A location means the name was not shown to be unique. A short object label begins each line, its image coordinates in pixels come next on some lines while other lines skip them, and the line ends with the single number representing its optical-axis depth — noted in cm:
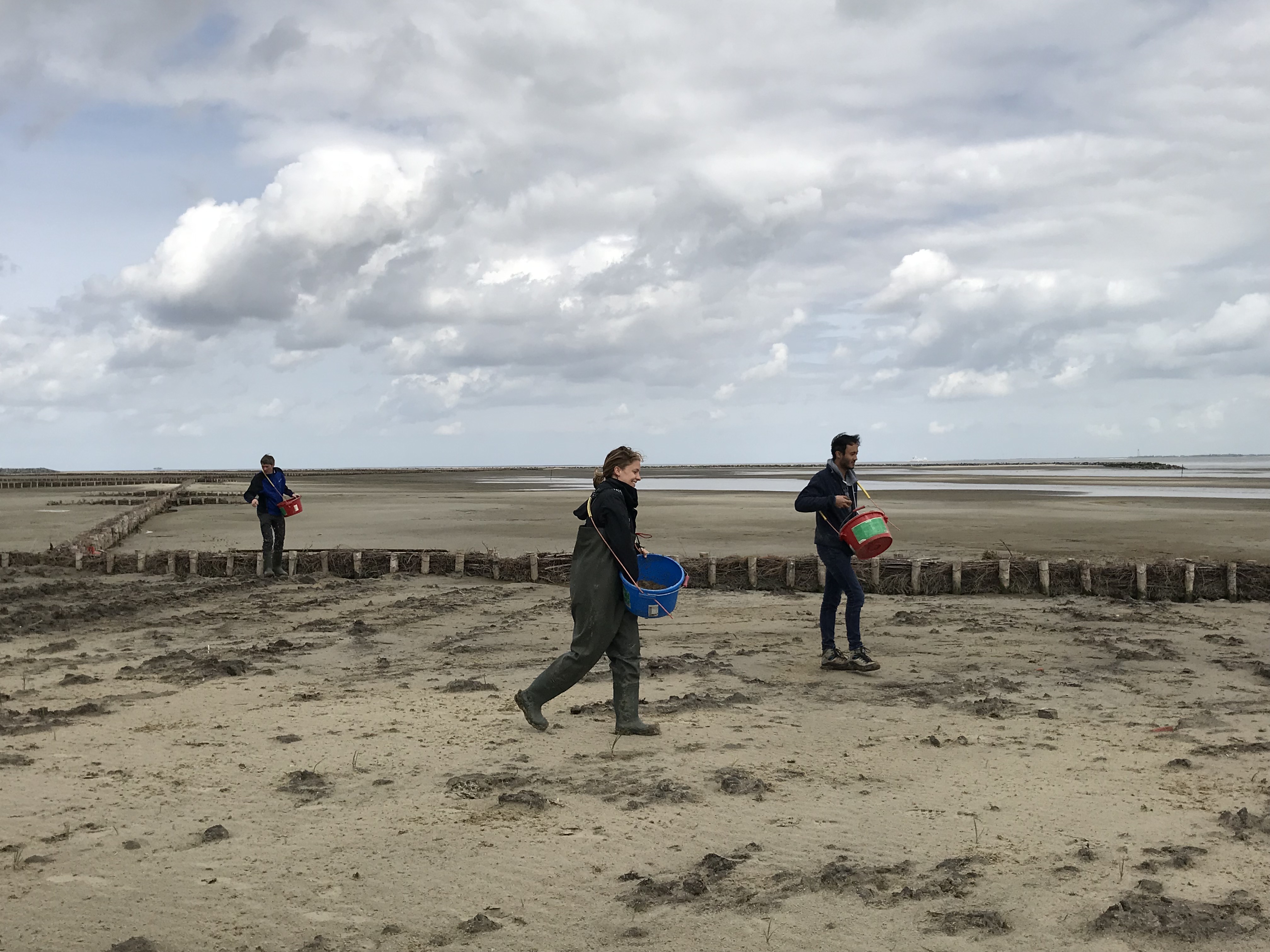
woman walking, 661
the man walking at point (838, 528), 859
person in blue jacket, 1519
